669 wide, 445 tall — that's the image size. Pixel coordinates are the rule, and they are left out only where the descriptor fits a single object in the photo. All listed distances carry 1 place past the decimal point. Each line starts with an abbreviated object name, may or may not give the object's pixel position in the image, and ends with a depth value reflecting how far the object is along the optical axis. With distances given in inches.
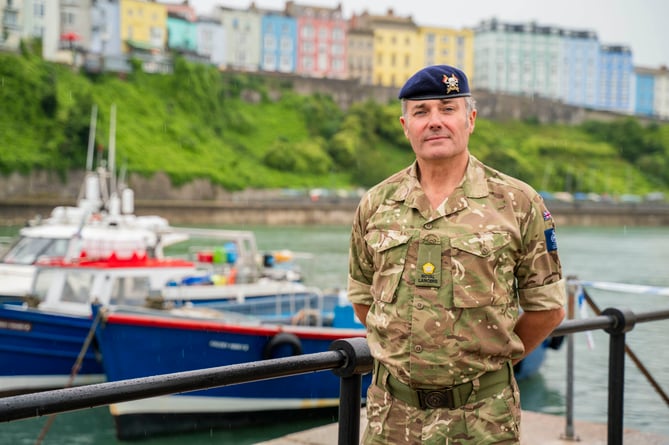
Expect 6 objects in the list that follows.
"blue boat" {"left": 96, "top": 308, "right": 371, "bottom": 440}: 416.0
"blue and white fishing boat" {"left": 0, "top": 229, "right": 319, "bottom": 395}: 480.4
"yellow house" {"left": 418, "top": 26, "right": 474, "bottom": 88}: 4918.8
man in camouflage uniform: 94.7
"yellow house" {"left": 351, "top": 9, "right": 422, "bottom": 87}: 4731.8
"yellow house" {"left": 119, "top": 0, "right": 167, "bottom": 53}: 3750.0
